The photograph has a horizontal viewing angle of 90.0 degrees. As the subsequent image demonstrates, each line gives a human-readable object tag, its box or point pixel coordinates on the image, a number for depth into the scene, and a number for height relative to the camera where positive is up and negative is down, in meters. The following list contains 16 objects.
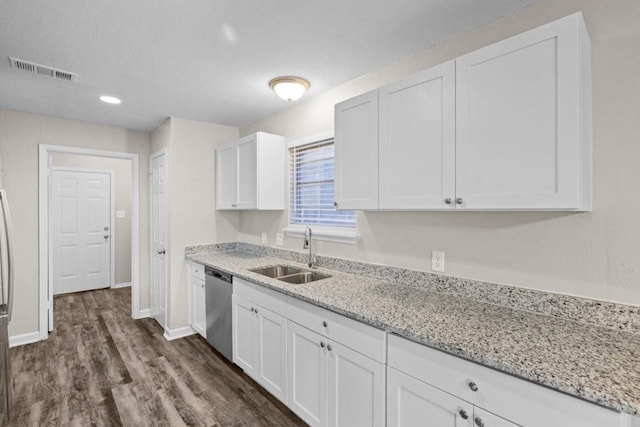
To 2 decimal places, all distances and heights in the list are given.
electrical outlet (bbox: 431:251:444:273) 1.95 -0.30
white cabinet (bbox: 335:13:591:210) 1.22 +0.38
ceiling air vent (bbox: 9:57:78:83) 2.14 +1.01
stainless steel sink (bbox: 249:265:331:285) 2.66 -0.52
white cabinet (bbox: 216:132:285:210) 3.05 +0.41
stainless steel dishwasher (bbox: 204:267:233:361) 2.73 -0.86
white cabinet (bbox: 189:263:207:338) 3.17 -0.91
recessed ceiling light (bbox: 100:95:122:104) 2.82 +1.03
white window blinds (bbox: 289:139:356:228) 2.76 +0.24
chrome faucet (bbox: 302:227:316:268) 2.80 -0.29
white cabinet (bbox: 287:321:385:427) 1.53 -0.91
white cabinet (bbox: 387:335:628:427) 0.97 -0.65
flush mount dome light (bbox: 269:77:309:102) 2.43 +0.97
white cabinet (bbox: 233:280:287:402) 2.12 -0.95
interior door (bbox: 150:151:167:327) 3.57 -0.24
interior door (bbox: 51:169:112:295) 5.03 -0.27
